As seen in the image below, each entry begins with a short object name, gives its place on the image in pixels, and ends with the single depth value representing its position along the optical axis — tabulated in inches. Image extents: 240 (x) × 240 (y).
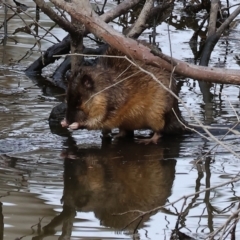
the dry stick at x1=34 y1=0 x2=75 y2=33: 553.0
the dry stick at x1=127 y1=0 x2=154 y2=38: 637.3
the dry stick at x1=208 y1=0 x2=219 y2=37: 791.1
